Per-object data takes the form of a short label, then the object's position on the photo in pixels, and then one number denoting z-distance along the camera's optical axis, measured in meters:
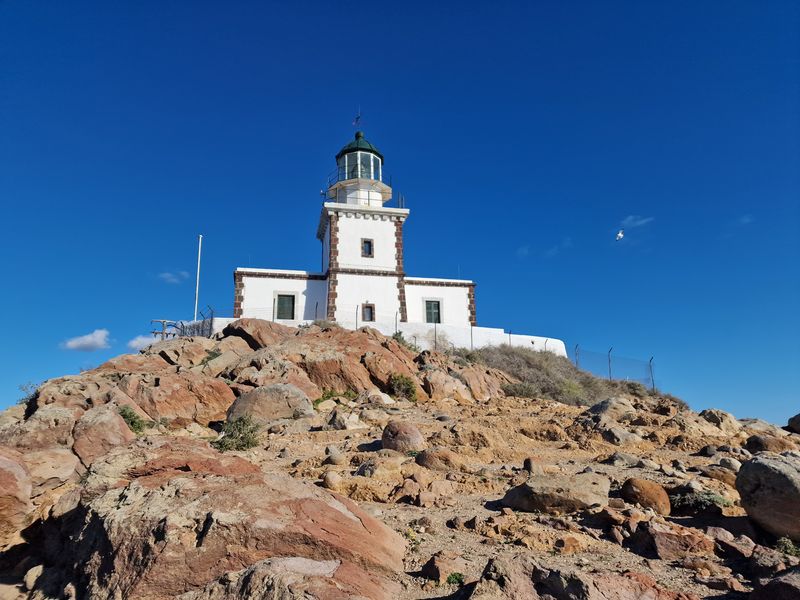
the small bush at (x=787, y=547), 5.24
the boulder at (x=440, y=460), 8.80
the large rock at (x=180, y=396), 13.52
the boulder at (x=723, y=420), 12.91
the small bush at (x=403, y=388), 18.52
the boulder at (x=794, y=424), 16.23
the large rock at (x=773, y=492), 5.62
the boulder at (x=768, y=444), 10.88
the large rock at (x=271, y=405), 13.66
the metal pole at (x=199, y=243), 32.04
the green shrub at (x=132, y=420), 11.85
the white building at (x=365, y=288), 29.03
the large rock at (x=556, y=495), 6.63
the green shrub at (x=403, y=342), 26.44
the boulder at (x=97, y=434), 8.48
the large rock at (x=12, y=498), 6.14
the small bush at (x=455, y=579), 4.48
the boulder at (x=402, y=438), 9.98
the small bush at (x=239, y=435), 10.70
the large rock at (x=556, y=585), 3.68
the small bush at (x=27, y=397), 13.06
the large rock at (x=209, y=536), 4.04
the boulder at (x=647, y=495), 6.89
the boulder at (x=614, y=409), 13.68
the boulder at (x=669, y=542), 5.26
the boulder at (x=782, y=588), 3.59
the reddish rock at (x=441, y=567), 4.47
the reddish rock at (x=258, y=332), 22.09
